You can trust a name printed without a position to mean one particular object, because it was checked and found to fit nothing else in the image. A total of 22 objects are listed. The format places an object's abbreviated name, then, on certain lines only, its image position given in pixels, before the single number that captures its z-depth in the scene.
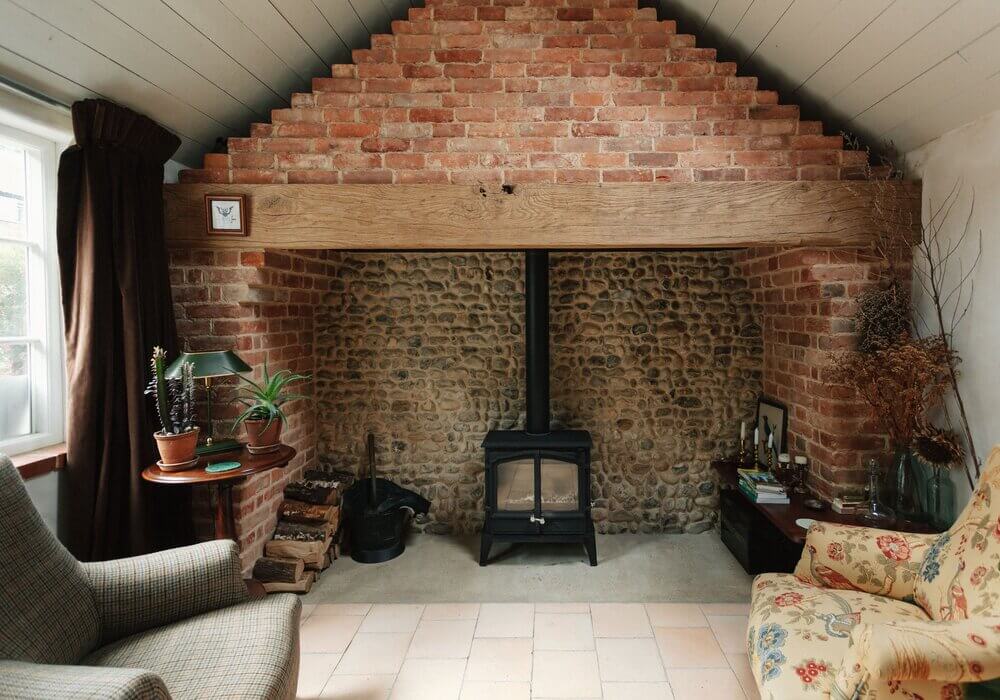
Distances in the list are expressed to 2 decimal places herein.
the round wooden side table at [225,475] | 2.37
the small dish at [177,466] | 2.44
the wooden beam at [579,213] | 2.74
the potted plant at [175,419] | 2.39
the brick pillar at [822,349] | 2.81
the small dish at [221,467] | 2.42
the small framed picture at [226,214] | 2.81
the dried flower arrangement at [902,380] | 2.52
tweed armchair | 1.56
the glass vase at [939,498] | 2.56
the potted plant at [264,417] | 2.67
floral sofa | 1.46
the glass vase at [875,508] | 2.64
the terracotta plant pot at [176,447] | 2.41
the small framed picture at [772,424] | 3.42
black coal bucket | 3.56
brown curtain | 2.35
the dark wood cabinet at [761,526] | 2.71
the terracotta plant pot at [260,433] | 2.66
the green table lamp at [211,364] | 2.39
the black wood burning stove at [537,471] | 3.42
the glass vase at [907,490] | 2.65
